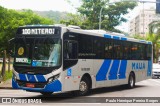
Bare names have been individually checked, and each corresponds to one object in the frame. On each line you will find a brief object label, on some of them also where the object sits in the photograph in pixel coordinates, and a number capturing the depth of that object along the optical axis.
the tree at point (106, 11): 49.69
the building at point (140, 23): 195.27
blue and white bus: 15.63
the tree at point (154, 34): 64.69
